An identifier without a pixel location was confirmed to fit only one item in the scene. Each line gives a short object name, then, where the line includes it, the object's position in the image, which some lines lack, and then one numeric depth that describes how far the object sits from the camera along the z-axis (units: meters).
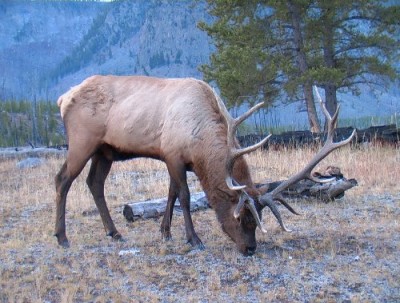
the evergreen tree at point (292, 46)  39.53
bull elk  15.10
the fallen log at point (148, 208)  19.02
